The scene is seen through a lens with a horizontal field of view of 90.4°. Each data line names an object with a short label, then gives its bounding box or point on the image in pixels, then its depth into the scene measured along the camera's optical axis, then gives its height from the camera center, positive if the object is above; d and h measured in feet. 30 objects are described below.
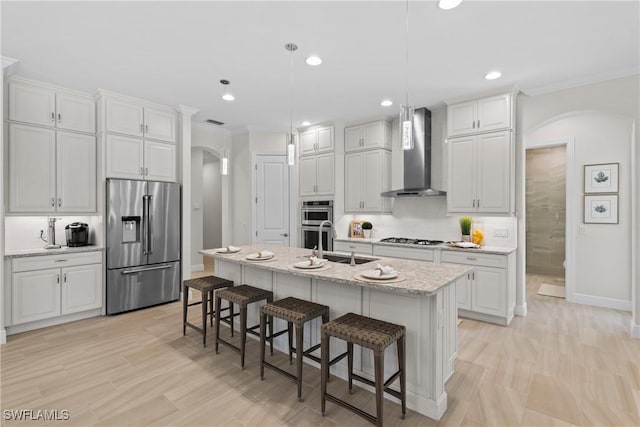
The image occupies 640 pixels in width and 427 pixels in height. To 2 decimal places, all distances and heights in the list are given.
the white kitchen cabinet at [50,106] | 11.39 +4.04
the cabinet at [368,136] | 16.37 +4.04
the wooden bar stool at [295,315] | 7.35 -2.53
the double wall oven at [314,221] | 17.62 -0.51
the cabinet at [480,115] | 12.49 +4.02
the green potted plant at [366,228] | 17.29 -0.85
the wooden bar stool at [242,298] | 8.79 -2.52
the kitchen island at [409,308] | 6.77 -2.29
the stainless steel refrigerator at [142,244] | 12.99 -1.36
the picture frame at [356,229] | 17.76 -0.95
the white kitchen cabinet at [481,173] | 12.48 +1.61
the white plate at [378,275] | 6.91 -1.39
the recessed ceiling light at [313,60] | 10.13 +4.92
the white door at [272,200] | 19.12 +0.75
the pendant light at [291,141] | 9.43 +2.25
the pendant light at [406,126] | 6.75 +1.86
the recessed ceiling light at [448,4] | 7.34 +4.88
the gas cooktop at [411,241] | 14.32 -1.35
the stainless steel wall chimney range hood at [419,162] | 14.92 +2.41
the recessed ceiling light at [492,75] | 11.18 +4.93
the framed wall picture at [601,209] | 14.21 +0.17
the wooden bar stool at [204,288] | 10.37 -2.55
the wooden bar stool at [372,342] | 6.08 -2.57
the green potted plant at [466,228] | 13.83 -0.68
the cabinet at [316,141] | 17.83 +4.14
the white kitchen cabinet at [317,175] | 17.74 +2.16
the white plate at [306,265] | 8.31 -1.41
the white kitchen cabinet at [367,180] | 16.43 +1.71
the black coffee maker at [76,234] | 12.80 -0.88
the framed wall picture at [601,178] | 14.21 +1.59
